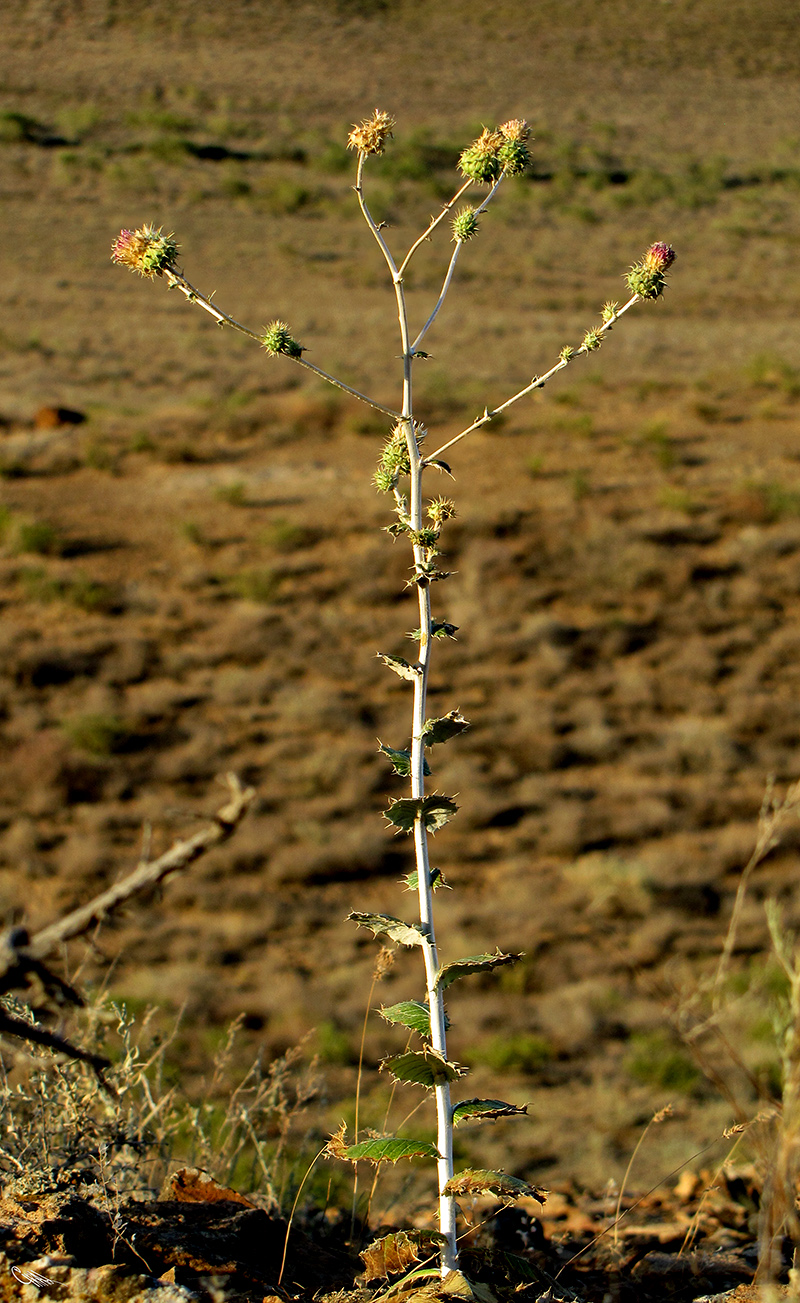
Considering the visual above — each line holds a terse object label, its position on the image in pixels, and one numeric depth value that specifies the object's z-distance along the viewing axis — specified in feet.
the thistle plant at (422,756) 6.83
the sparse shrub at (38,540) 41.83
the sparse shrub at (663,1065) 19.80
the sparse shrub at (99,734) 31.01
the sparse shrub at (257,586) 39.54
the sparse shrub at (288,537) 43.42
